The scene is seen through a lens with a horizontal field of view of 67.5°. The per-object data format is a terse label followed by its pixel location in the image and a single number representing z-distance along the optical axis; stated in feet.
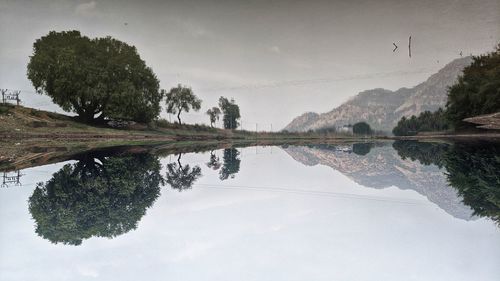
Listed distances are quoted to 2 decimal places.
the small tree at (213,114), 229.86
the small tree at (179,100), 189.98
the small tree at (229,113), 236.12
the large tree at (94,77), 126.82
